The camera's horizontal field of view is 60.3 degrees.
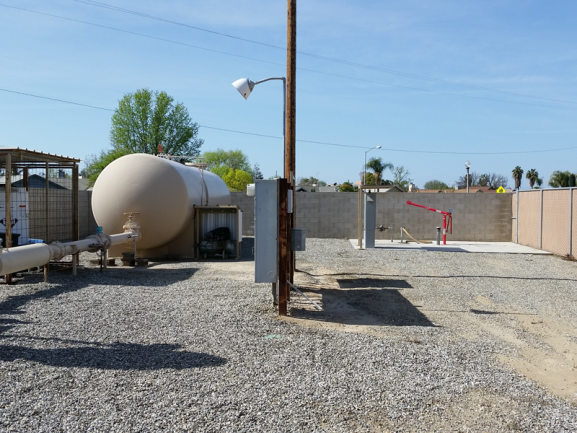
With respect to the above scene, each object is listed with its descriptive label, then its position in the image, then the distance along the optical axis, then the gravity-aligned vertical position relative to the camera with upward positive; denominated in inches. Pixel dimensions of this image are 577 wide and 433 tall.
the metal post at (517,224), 759.7 -24.6
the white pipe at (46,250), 269.2 -31.5
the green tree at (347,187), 2236.5 +91.7
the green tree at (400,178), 2826.3 +167.5
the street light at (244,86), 386.3 +94.2
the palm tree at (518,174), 2534.4 +175.0
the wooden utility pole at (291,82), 397.7 +100.8
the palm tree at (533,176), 2532.0 +164.2
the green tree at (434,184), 3464.6 +163.7
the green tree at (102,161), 1904.5 +170.9
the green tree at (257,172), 2800.2 +200.4
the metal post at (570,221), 583.2 -15.4
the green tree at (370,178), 2509.8 +149.5
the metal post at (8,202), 366.6 +2.0
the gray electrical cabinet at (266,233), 298.2 -16.0
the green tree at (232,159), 2812.5 +268.2
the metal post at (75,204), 469.1 +1.1
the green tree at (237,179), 2343.8 +129.9
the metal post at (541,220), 663.0 -15.8
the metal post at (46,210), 456.8 -5.2
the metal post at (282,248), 295.4 -24.9
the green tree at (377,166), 2472.9 +206.3
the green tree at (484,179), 3299.7 +188.8
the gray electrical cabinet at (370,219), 666.8 -16.0
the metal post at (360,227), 670.4 -27.5
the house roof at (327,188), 2726.4 +105.8
